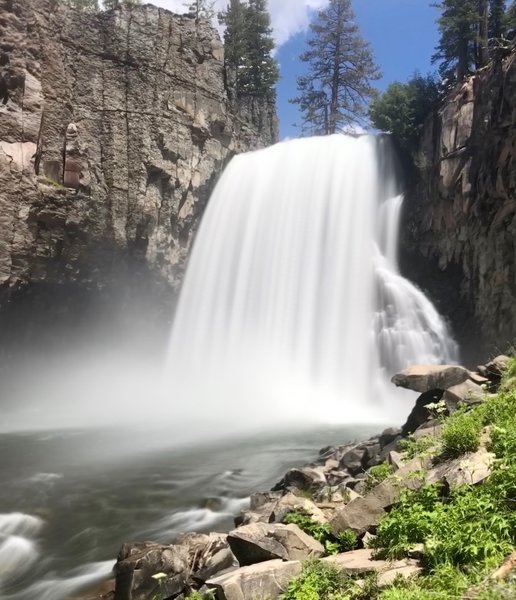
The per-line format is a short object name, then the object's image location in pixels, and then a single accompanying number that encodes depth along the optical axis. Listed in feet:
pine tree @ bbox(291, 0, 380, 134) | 129.08
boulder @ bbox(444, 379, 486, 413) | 26.55
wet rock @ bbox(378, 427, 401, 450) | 34.96
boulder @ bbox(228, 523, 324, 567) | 16.24
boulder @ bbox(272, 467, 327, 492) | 29.32
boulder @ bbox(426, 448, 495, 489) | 15.62
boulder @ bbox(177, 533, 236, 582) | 17.80
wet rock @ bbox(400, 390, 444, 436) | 34.04
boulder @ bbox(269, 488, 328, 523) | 19.83
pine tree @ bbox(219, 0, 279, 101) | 121.19
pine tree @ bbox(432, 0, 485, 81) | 79.97
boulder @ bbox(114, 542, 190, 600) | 18.65
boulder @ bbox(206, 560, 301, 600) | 14.02
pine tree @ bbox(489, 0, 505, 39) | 85.81
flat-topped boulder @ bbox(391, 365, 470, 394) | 36.01
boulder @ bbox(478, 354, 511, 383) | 30.58
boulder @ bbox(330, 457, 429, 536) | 16.74
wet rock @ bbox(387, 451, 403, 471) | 22.64
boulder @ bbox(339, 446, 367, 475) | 32.58
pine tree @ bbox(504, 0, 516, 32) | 79.97
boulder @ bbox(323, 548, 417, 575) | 13.57
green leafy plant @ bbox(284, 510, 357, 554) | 16.37
